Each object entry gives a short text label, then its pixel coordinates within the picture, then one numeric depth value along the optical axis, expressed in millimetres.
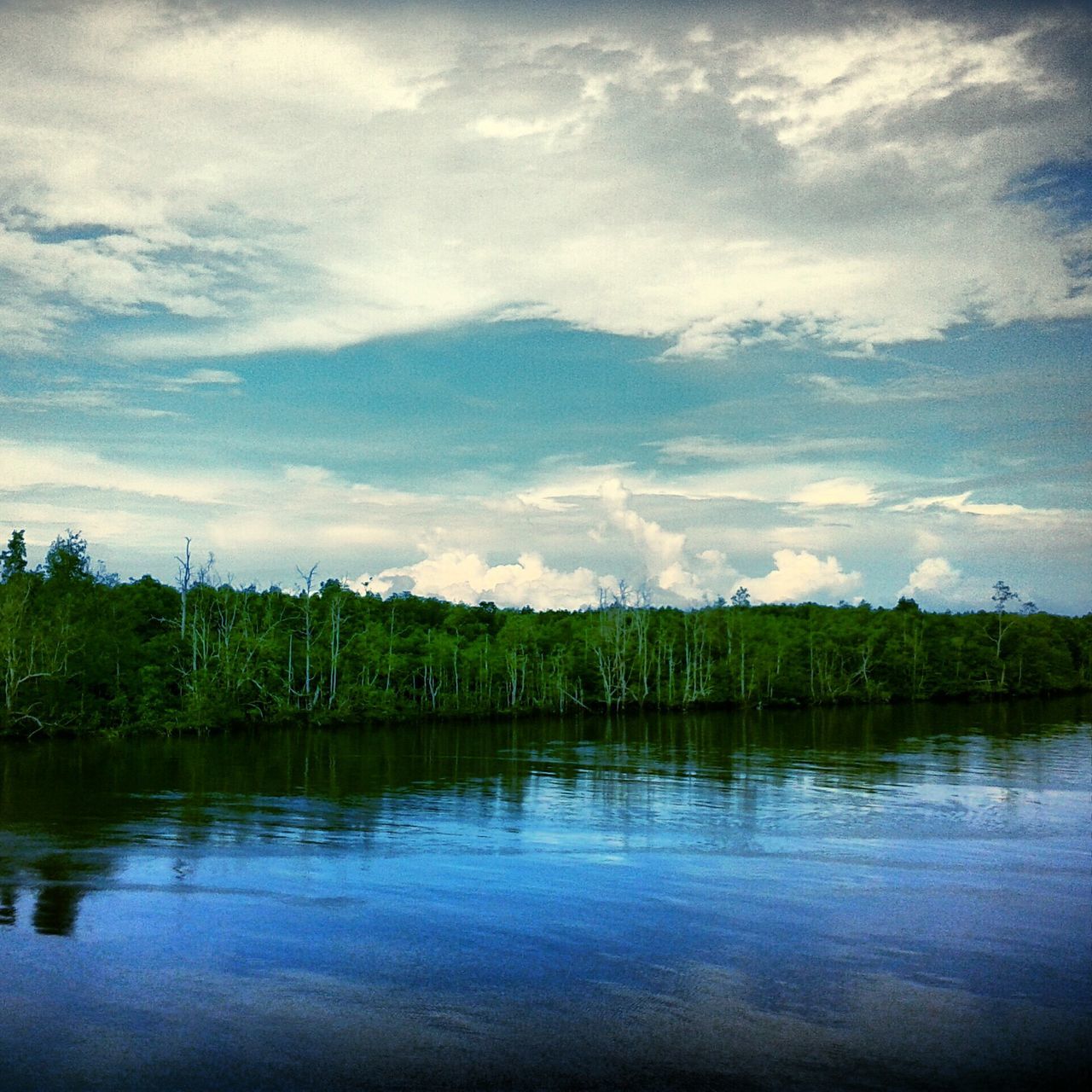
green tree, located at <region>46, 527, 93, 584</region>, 68312
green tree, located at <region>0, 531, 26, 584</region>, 68688
